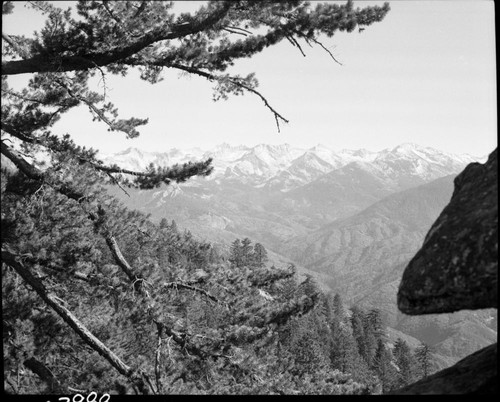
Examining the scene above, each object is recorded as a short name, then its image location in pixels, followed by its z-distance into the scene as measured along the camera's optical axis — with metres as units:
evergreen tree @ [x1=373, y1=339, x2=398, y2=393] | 83.03
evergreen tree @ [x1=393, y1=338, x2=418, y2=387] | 82.41
